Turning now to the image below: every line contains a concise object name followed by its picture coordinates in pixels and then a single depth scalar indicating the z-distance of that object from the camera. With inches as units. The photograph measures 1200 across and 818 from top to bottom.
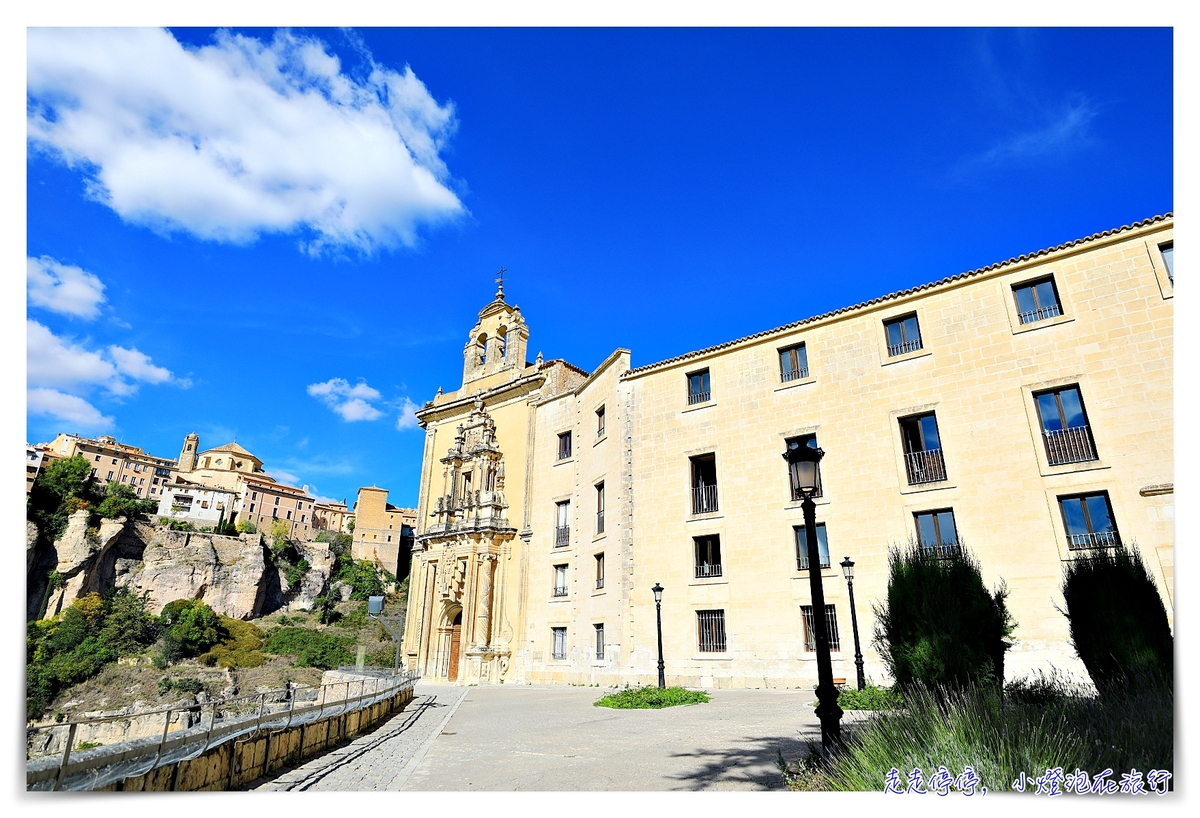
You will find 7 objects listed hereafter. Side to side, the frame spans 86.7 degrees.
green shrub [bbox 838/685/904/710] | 440.3
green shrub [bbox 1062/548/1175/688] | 330.6
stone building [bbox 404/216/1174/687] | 594.2
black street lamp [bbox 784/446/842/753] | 235.0
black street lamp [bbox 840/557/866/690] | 567.8
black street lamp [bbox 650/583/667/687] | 704.4
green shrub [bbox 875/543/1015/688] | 329.4
